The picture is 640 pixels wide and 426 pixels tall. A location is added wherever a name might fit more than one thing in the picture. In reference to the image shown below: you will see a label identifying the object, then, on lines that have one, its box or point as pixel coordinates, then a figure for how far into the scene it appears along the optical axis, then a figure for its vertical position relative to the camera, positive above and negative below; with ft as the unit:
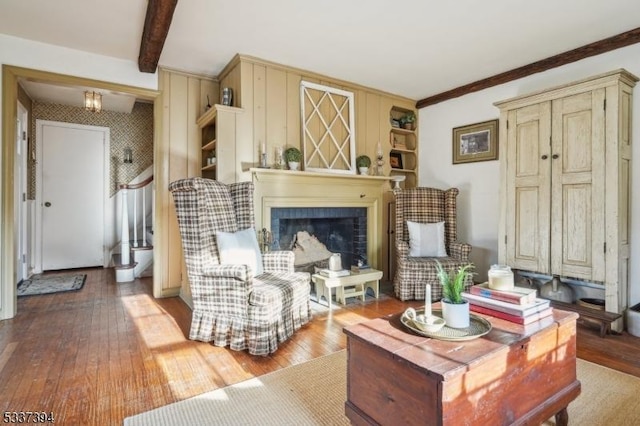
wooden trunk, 3.59 -1.92
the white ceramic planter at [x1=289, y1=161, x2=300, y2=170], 11.50 +1.58
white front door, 16.06 +0.78
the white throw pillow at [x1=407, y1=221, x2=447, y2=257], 12.03 -1.00
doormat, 12.31 -2.84
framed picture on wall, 12.70 +2.72
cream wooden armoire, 8.68 +0.85
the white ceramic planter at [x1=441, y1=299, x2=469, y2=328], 4.55 -1.38
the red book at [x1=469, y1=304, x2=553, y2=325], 4.80 -1.50
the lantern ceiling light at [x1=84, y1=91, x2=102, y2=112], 11.81 +3.87
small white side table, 10.46 -2.29
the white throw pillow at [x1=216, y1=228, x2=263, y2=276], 8.21 -0.93
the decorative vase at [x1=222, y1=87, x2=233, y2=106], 11.24 +3.80
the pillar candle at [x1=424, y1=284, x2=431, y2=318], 4.57 -1.24
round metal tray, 4.24 -1.54
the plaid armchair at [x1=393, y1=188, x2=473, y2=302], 11.28 -1.10
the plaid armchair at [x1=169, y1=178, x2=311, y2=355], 7.44 -1.74
